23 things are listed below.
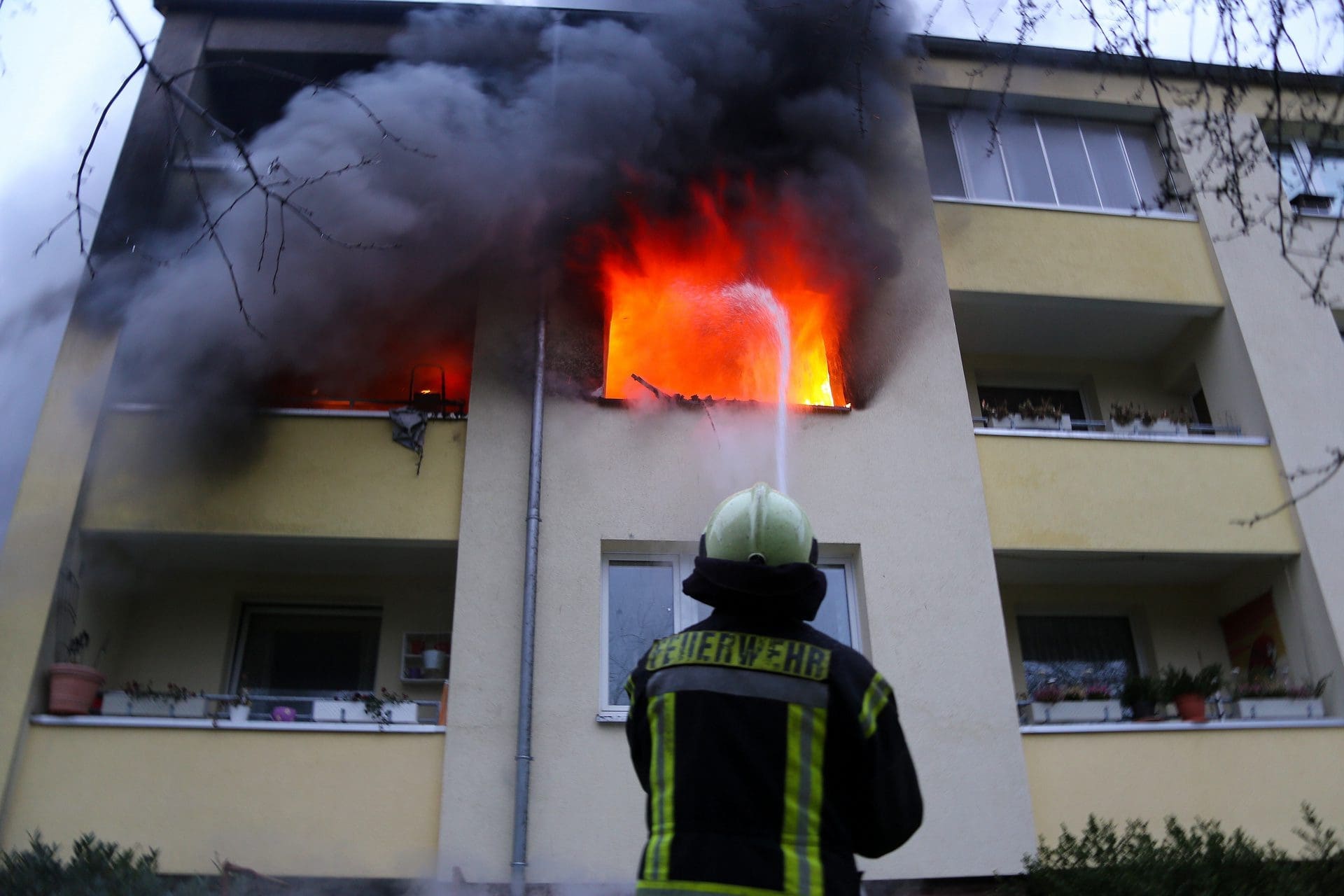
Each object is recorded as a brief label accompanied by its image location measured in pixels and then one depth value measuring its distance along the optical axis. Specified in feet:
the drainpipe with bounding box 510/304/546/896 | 20.62
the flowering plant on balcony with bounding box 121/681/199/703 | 22.47
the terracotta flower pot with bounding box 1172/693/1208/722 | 24.64
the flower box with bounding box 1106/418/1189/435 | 28.81
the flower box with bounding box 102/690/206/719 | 22.31
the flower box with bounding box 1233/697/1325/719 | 24.93
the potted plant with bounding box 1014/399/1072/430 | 28.71
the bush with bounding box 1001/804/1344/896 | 19.02
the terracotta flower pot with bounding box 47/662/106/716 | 21.79
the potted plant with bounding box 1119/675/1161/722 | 24.86
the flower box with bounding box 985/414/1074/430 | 28.45
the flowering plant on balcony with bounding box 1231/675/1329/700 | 25.23
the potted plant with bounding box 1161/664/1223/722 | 24.70
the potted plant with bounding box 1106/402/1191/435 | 28.86
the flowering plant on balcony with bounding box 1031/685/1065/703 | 24.48
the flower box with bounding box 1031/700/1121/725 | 24.27
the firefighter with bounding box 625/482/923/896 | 7.75
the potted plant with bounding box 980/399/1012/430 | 28.43
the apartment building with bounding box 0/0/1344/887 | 21.49
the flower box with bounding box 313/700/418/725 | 22.54
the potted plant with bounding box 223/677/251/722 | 22.39
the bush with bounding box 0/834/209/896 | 17.61
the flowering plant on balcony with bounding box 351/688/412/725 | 22.53
